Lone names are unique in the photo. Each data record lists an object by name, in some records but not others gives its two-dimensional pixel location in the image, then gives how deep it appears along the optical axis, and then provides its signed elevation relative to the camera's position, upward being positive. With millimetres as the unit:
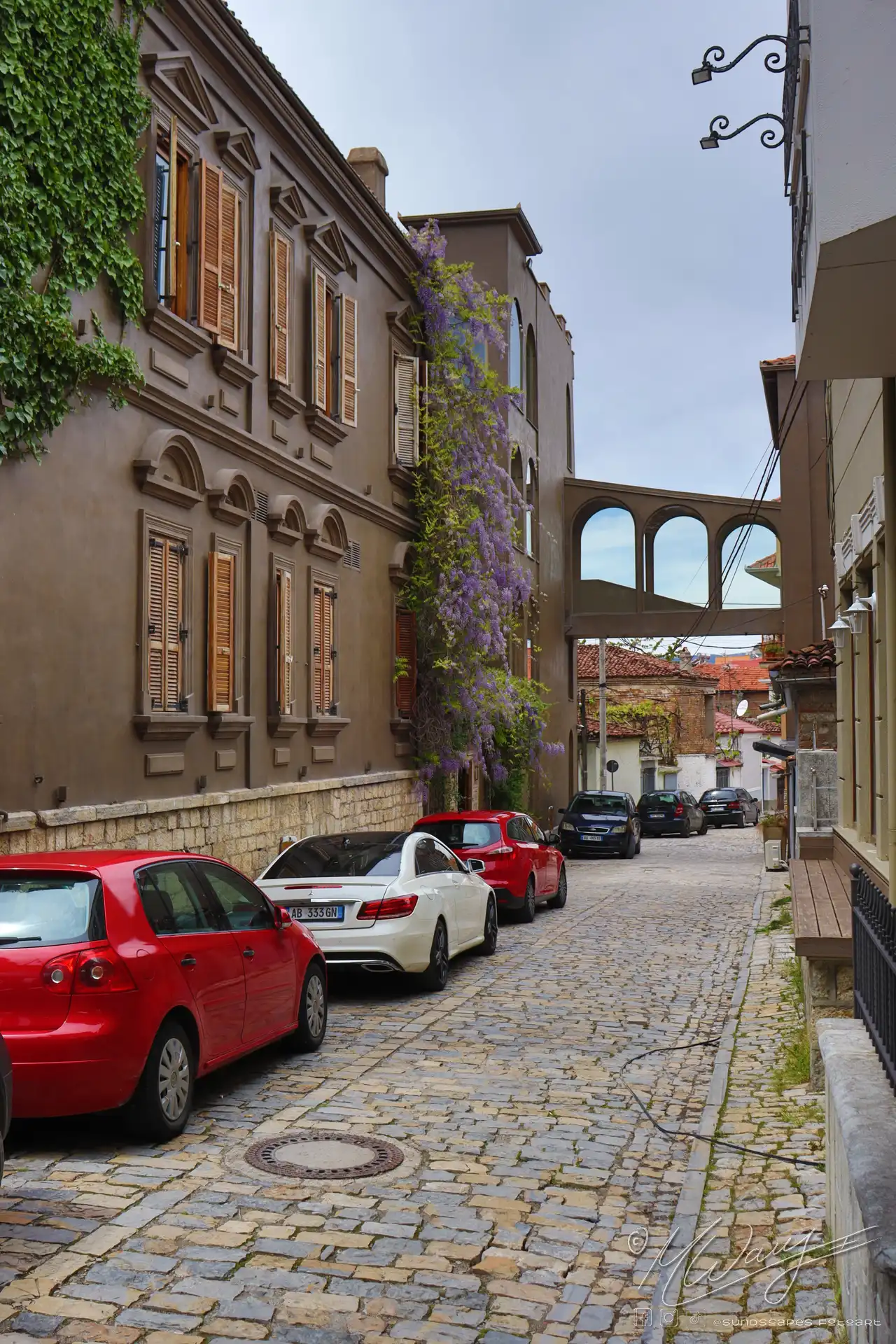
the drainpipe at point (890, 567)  6562 +908
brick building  58281 +1805
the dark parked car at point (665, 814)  43812 -2231
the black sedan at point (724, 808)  49438 -2290
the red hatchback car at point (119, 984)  6719 -1260
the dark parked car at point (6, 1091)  5758 -1485
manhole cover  6766 -2132
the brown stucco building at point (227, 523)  12336 +2569
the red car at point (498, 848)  17797 -1358
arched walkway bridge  35844 +4510
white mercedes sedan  11570 -1345
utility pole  46938 +1997
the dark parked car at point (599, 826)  31828 -1913
